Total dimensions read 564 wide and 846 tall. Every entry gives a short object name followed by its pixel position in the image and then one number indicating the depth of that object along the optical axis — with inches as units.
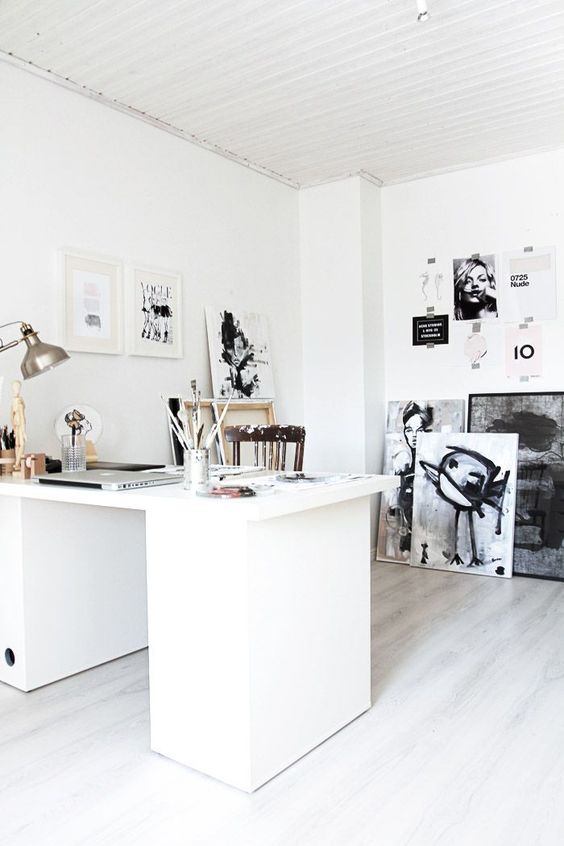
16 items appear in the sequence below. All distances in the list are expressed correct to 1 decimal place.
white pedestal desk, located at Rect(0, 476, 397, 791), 72.3
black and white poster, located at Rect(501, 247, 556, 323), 163.2
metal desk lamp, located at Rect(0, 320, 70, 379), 97.7
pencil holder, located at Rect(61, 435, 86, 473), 101.6
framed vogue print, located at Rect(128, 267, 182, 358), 136.6
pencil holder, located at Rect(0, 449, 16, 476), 105.2
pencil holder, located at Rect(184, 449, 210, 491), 80.9
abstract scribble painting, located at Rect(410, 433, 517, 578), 160.9
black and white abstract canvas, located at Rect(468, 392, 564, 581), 157.6
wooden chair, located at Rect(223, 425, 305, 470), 126.8
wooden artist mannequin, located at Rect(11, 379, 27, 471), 104.2
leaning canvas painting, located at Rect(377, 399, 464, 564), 174.7
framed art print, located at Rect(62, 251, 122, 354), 123.8
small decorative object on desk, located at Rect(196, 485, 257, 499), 74.7
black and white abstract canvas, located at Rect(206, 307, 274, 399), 155.7
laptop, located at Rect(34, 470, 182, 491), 83.4
